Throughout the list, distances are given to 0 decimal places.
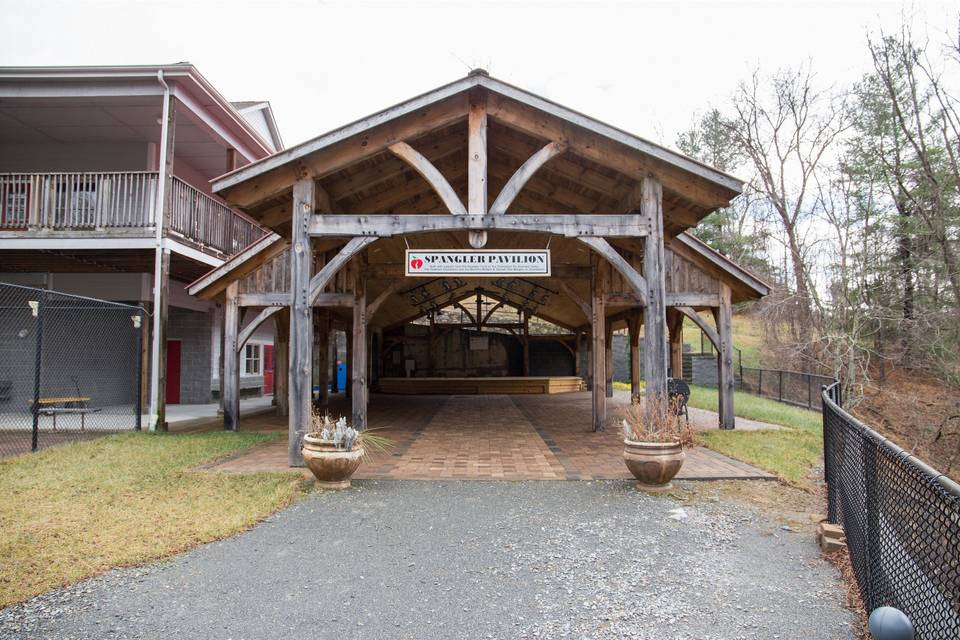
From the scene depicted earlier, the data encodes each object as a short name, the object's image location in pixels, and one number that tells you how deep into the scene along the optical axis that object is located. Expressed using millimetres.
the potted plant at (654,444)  6055
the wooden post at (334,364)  21906
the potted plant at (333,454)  6137
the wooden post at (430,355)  22059
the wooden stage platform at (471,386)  20016
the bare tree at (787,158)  21562
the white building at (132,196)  10727
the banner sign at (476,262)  6992
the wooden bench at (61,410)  9176
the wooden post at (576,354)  22441
